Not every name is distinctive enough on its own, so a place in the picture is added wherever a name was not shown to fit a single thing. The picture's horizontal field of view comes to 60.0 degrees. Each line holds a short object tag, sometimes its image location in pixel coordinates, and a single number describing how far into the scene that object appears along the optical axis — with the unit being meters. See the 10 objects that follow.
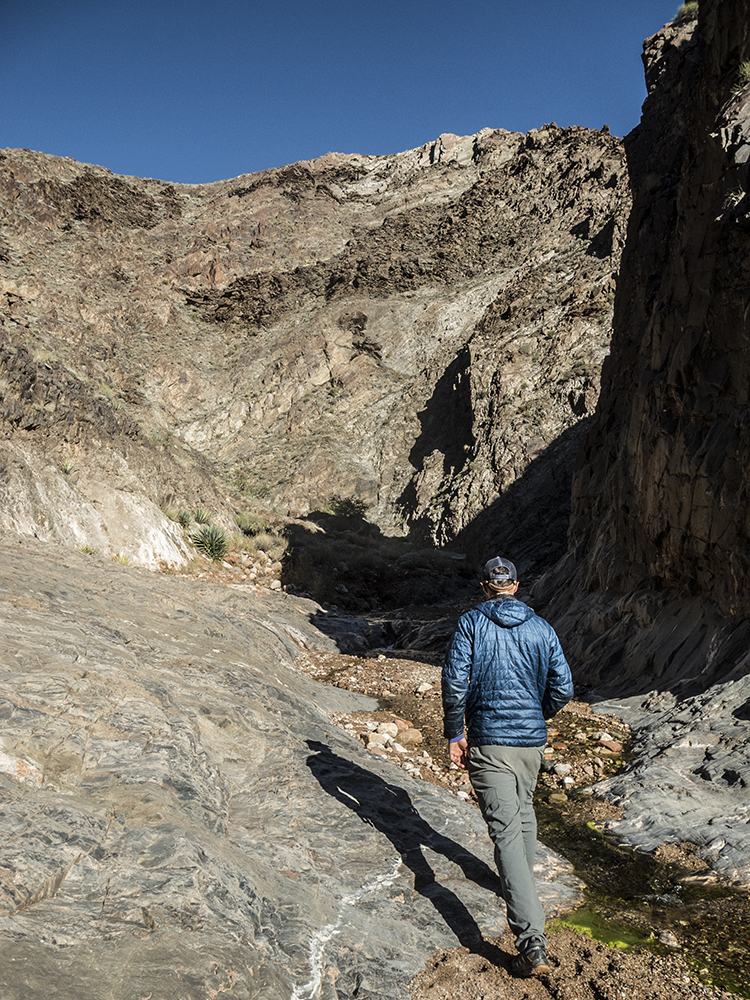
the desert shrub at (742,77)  8.24
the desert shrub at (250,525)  18.64
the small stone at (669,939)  3.32
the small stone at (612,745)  6.61
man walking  3.40
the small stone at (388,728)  6.95
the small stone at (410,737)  6.88
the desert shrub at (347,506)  32.11
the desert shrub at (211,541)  15.45
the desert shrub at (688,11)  15.55
